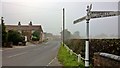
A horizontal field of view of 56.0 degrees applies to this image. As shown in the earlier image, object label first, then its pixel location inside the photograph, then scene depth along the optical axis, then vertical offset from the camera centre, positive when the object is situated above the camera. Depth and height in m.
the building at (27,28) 48.44 +2.99
